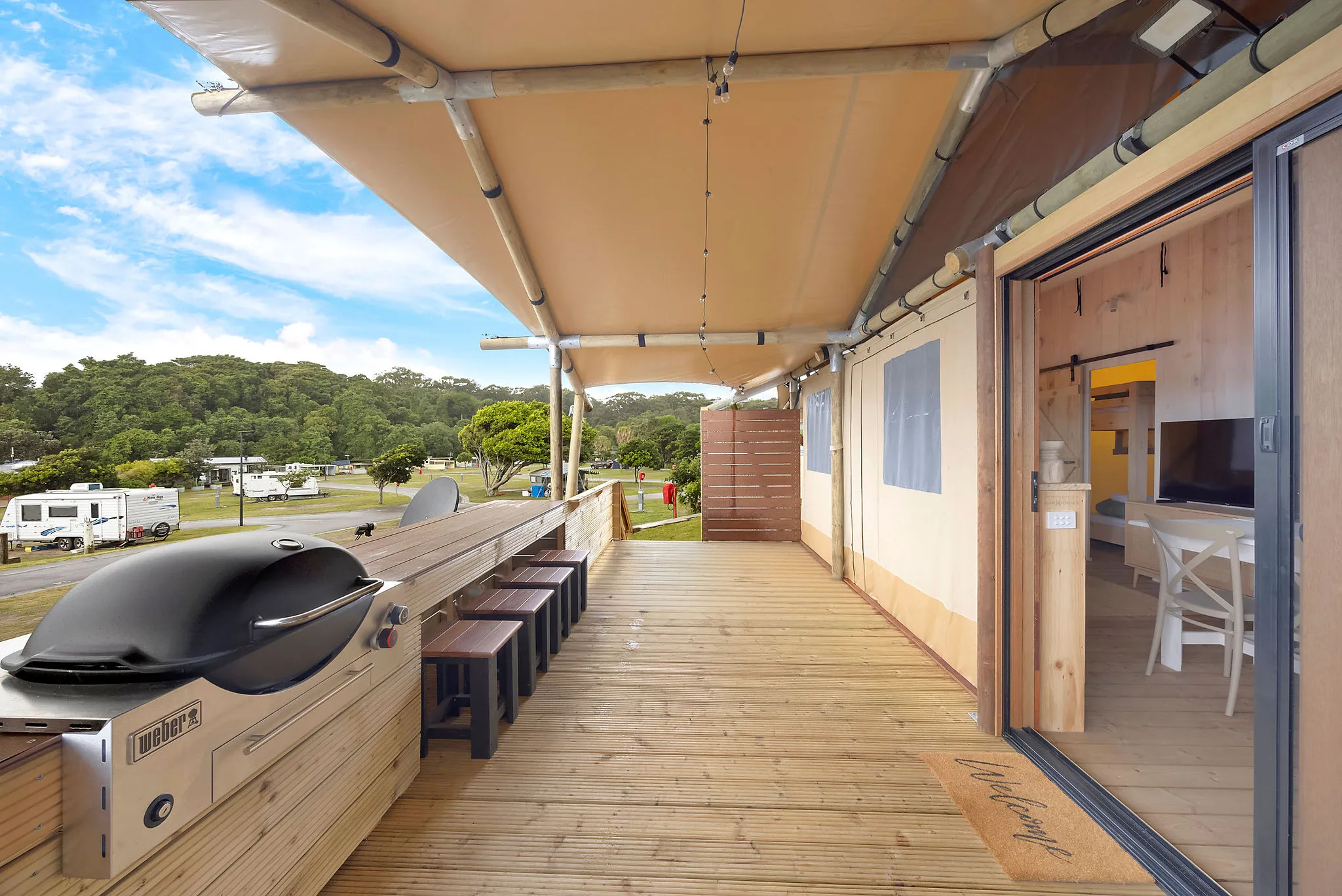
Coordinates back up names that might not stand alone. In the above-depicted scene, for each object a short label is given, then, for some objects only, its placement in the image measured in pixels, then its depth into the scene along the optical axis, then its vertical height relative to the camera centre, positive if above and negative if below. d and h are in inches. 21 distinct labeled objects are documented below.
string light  82.9 +60.5
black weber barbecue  35.3 -18.4
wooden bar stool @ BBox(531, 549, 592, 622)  156.7 -34.3
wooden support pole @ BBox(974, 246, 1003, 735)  96.8 -8.6
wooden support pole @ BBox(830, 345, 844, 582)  204.7 -9.4
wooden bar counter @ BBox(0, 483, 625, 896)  32.4 -33.5
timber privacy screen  296.0 -17.9
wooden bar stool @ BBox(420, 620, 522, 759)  88.8 -42.1
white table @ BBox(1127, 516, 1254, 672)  104.1 -39.5
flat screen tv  155.3 -5.3
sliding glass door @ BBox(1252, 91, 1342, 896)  47.4 -5.4
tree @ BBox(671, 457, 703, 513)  625.3 -45.9
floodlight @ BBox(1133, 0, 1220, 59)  62.4 +51.8
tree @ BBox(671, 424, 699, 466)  852.6 -0.3
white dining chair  101.4 -30.3
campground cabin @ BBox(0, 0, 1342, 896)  50.7 -7.6
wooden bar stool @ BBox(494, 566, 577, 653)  133.3 -35.2
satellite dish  144.2 -15.6
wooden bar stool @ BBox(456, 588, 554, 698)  109.5 -35.8
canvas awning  81.4 +61.7
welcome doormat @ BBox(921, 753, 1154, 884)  66.4 -53.3
